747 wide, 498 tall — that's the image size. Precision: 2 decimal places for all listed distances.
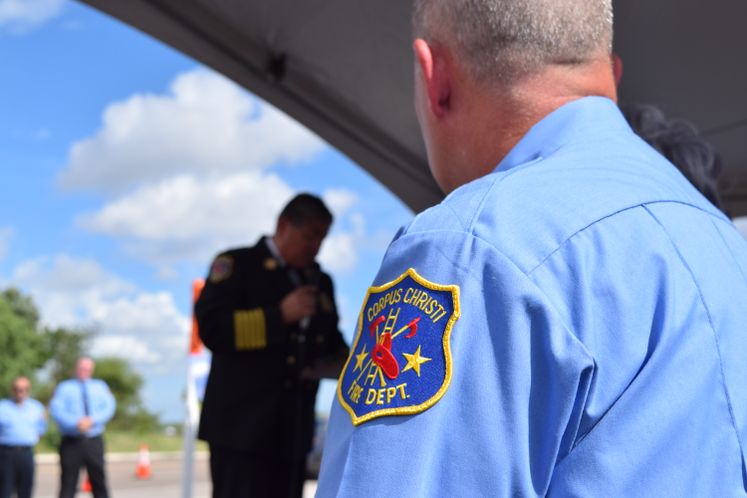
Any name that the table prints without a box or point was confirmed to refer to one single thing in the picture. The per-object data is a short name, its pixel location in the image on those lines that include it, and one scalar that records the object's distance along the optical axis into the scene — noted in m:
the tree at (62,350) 45.25
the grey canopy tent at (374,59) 3.10
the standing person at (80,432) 9.02
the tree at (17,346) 39.50
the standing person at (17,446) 9.92
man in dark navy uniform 3.24
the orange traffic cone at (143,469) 19.85
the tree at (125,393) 44.72
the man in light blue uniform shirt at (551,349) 0.78
